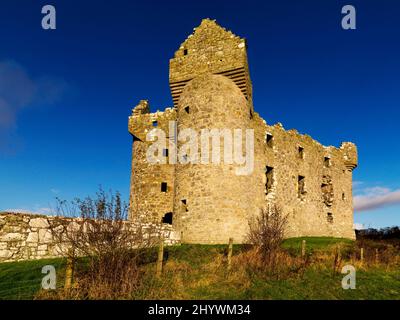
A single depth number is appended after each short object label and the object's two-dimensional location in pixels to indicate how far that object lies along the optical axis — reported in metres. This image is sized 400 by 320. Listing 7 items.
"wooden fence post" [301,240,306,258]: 13.78
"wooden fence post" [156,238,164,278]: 10.09
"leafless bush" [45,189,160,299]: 8.46
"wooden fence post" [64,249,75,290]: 8.25
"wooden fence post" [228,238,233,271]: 11.36
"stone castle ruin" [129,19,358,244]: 17.45
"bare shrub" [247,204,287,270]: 12.06
